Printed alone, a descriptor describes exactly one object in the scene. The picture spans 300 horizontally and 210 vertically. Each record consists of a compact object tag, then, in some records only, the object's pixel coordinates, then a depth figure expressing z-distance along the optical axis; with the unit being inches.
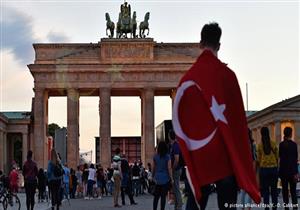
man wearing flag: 271.4
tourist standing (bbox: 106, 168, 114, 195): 1870.3
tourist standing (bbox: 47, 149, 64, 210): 869.2
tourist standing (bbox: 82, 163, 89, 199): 1781.5
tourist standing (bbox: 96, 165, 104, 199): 1734.5
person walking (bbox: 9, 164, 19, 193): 1508.0
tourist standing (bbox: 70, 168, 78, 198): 1673.7
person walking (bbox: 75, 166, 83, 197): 1783.2
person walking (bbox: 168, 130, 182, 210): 665.6
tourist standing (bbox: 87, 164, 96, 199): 1588.3
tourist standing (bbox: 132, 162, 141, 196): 1736.0
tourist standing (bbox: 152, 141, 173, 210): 716.7
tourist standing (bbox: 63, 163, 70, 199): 1371.8
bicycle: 956.6
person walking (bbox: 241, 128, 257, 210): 662.3
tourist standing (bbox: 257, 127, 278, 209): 649.0
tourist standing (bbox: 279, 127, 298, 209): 649.0
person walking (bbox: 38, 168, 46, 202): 1546.5
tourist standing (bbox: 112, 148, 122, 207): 1095.6
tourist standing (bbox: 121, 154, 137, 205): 1193.3
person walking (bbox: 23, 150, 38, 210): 854.5
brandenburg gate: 3139.8
